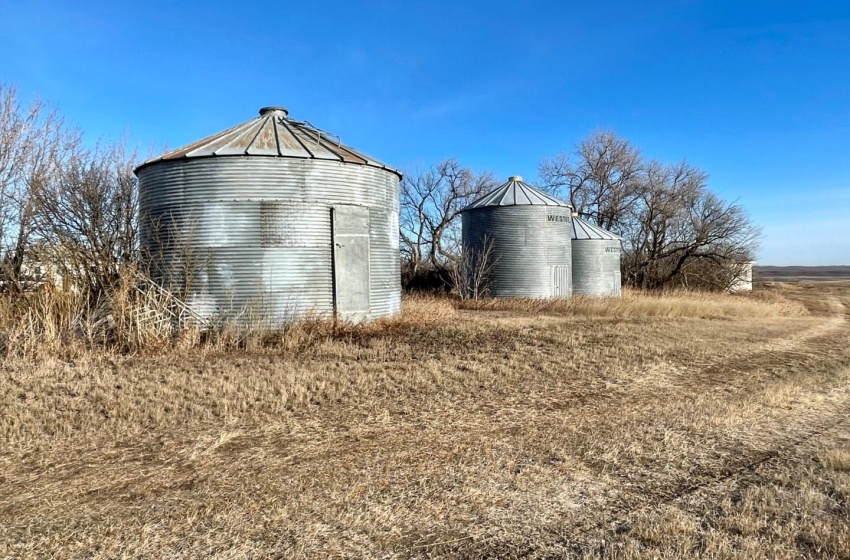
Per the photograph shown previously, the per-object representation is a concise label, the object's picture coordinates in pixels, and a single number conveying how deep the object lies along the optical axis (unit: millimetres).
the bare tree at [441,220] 39750
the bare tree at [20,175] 15414
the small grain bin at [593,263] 27000
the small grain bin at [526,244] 22375
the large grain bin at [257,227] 11594
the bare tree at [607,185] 41000
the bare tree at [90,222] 10984
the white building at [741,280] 35531
